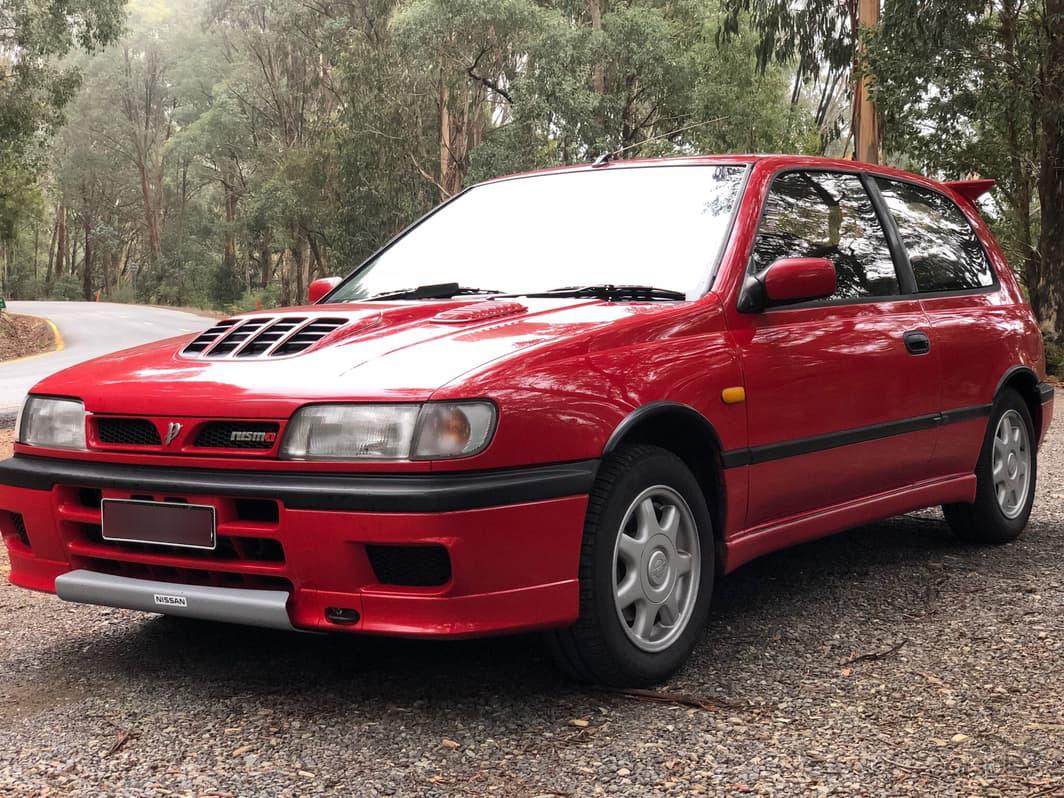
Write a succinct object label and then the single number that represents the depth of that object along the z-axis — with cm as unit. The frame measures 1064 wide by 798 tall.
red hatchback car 321
